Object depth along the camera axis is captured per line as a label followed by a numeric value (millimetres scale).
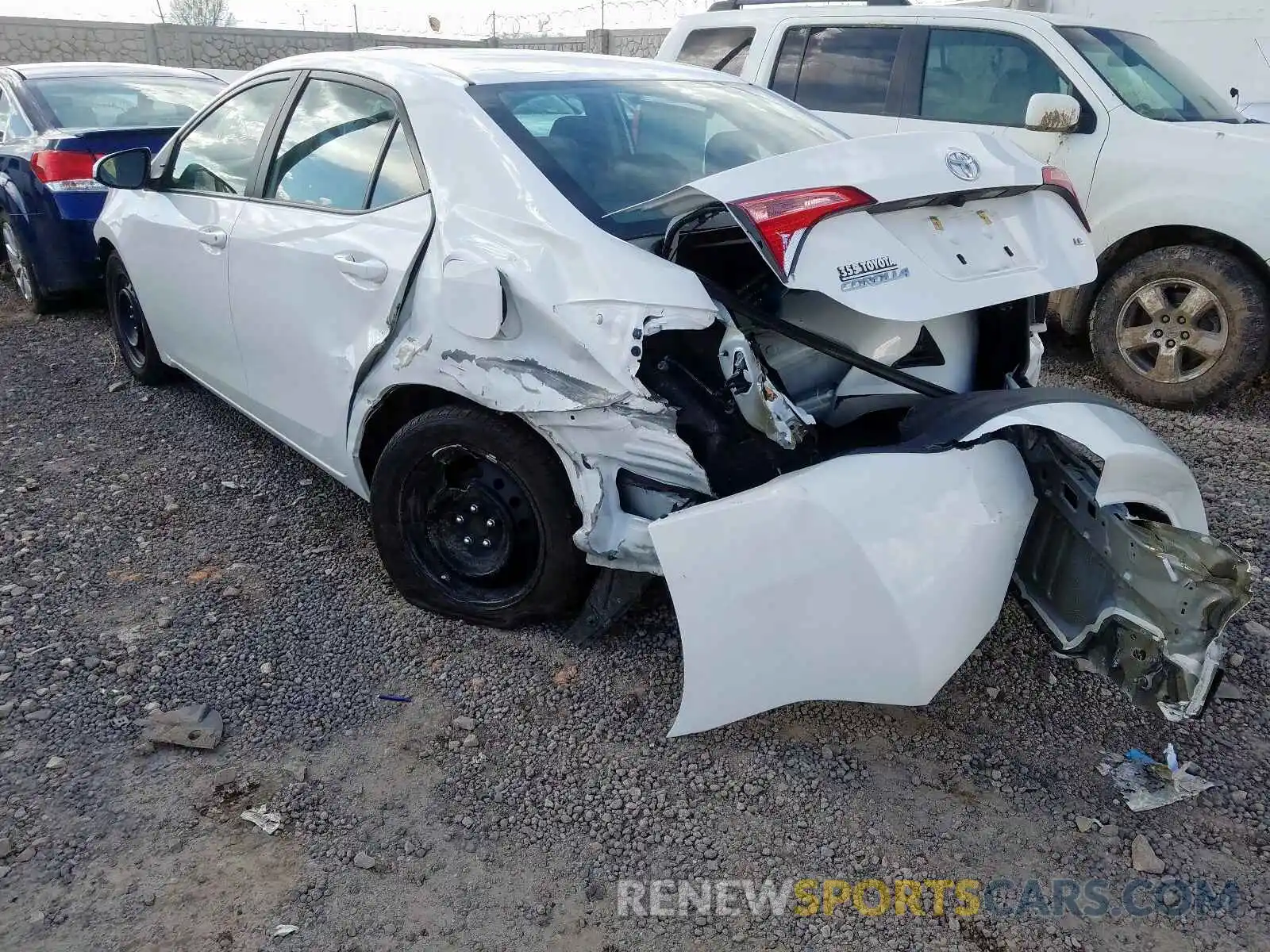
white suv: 4793
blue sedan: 6023
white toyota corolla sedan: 2189
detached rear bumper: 2133
